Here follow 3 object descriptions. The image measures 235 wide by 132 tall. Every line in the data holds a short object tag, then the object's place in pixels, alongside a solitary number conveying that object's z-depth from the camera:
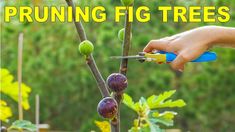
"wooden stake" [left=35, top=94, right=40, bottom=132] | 1.95
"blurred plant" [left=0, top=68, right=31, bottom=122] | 2.25
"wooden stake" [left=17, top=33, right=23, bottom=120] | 1.97
